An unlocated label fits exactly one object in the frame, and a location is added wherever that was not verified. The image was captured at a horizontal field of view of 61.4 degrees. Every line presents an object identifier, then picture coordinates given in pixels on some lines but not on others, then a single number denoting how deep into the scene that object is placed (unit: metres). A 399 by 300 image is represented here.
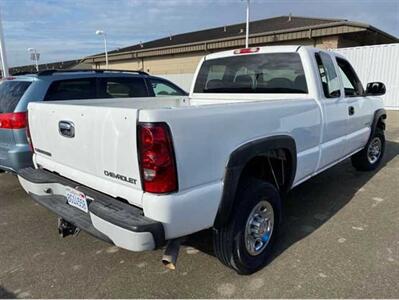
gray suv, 4.31
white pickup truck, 2.18
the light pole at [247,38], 19.71
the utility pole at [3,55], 13.80
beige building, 17.80
